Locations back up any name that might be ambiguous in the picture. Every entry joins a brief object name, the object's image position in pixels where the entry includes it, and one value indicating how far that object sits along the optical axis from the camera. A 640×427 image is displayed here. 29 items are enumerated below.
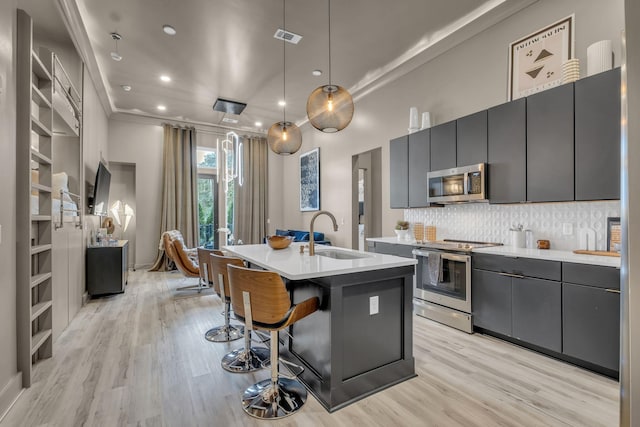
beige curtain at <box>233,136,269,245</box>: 8.14
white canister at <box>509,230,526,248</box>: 3.24
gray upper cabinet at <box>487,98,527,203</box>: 3.03
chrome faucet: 2.73
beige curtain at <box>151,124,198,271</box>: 7.25
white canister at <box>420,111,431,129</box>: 4.15
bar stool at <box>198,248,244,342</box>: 3.17
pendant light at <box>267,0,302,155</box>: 3.59
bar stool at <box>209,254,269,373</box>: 2.52
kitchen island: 2.07
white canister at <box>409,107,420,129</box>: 4.30
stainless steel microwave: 3.36
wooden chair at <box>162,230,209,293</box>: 4.73
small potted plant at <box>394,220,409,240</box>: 4.53
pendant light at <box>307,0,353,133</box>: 2.67
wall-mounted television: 4.59
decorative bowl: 3.20
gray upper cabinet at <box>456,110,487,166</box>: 3.37
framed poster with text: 2.94
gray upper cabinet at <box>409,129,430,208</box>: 4.07
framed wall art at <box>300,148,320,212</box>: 7.04
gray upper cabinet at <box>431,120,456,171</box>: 3.70
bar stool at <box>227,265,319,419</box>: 1.90
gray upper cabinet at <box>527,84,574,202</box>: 2.68
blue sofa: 6.41
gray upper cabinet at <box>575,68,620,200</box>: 2.40
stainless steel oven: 3.27
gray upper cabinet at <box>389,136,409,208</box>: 4.39
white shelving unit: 2.28
